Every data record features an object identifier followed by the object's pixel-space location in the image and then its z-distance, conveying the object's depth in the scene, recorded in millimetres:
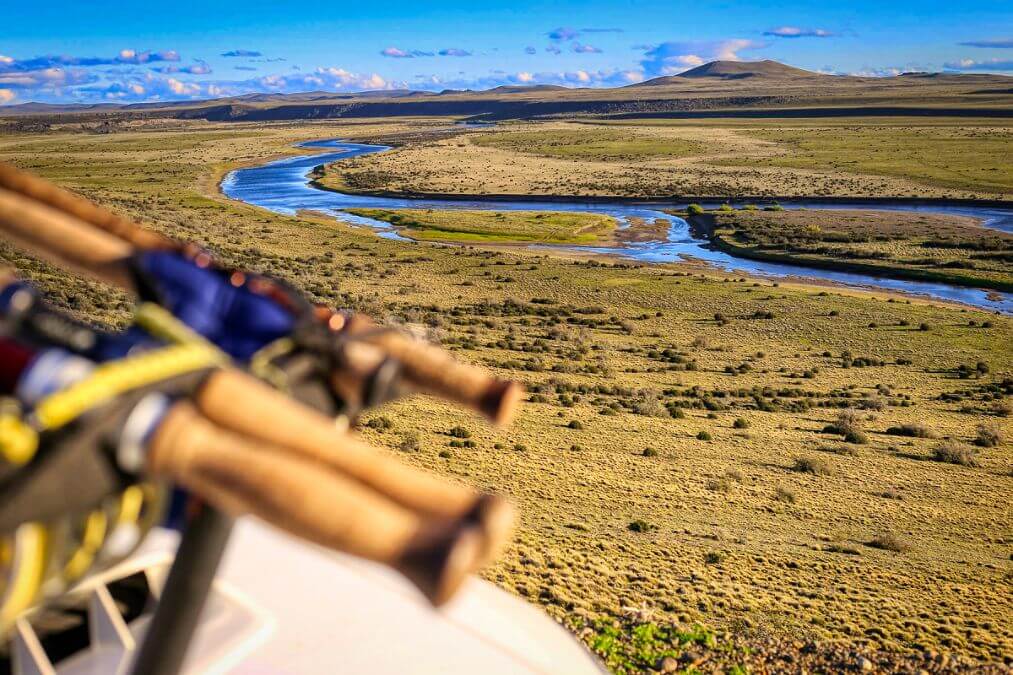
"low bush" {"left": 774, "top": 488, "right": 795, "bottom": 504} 17203
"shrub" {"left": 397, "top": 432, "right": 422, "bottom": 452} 17750
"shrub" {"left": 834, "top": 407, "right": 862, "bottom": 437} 23377
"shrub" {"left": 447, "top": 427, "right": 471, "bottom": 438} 19406
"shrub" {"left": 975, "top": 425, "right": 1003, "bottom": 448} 22805
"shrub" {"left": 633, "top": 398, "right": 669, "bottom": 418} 23672
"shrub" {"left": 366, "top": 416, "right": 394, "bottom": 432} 19206
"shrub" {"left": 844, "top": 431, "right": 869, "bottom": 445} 22333
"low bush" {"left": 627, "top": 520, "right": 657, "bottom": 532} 14352
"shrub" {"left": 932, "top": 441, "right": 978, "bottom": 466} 21047
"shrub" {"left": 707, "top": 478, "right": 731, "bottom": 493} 17406
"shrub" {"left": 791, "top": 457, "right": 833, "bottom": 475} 19250
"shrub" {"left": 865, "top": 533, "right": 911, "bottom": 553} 14805
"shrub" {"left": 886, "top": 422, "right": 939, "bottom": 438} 23594
